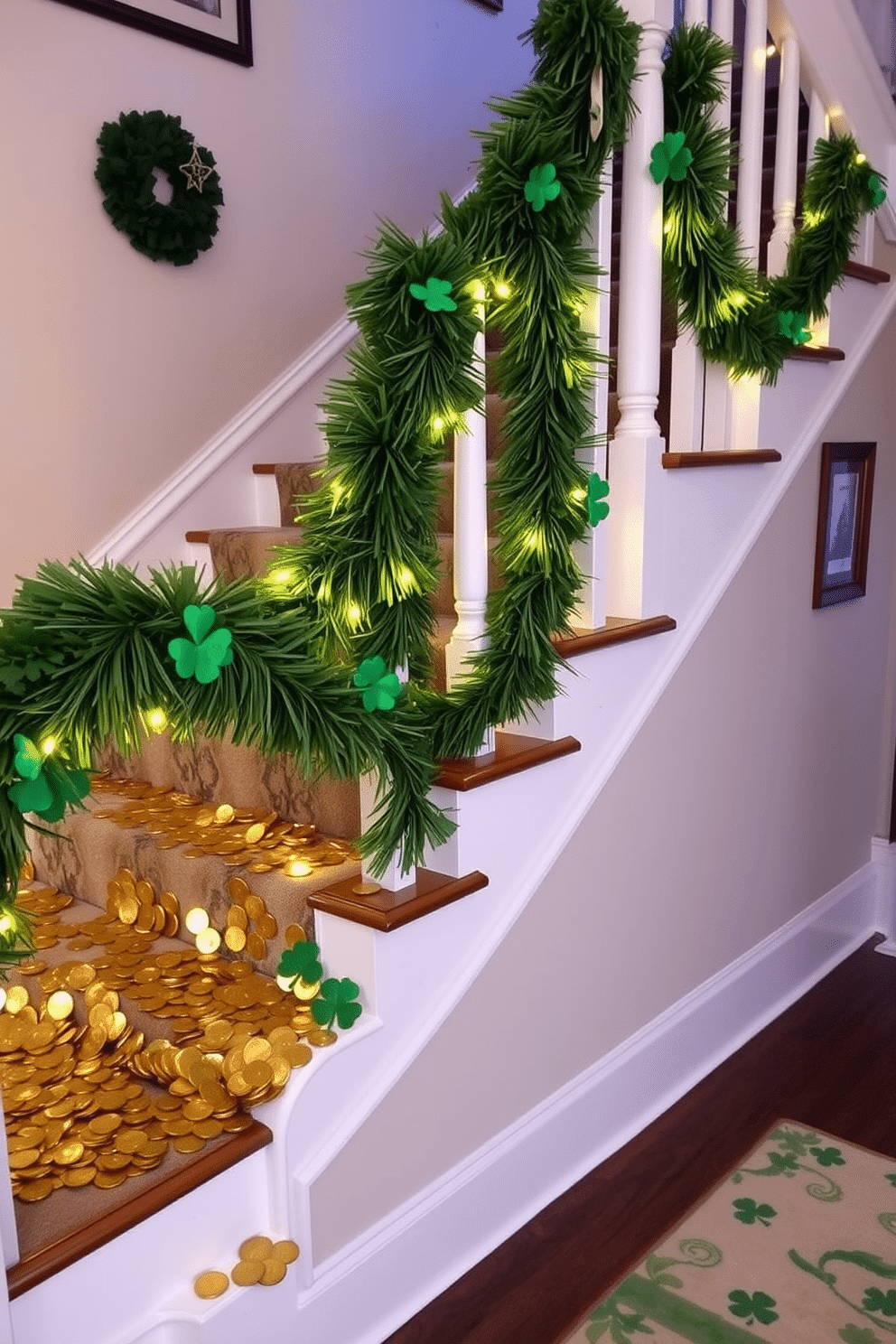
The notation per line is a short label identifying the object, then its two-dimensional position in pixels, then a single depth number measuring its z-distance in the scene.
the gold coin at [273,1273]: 1.38
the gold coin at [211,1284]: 1.35
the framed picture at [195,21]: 2.18
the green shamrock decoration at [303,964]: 1.56
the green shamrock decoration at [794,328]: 2.11
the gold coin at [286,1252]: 1.41
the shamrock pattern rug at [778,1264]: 1.63
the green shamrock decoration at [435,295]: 1.37
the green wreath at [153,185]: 2.17
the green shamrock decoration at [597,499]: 1.74
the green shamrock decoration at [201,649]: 1.18
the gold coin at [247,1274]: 1.37
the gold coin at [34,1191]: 1.31
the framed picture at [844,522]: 2.46
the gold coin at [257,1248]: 1.41
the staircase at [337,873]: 1.34
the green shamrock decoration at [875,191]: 2.25
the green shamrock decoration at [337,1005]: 1.50
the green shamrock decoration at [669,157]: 1.77
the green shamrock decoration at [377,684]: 1.43
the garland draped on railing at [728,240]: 1.80
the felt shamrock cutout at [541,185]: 1.50
